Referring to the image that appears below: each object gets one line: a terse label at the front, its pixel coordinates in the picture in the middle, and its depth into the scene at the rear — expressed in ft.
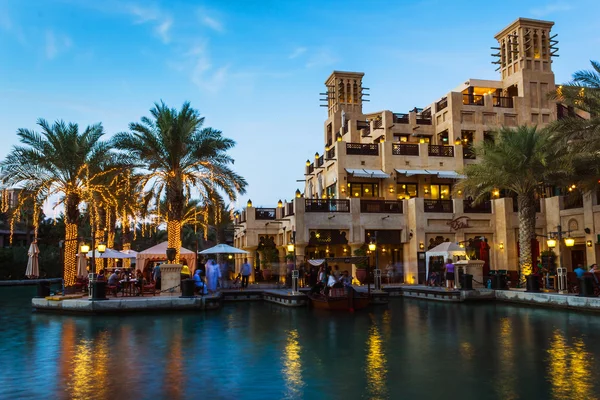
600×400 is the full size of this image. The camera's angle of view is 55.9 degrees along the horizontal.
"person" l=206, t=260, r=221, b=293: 89.56
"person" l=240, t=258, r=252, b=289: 99.08
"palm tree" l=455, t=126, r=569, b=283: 86.69
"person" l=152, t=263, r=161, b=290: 88.97
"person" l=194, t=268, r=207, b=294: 80.79
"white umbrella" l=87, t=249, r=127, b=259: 97.08
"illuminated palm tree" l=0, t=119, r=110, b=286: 83.87
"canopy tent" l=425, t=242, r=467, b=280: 95.81
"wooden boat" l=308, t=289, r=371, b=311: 73.31
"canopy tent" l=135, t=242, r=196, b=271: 97.50
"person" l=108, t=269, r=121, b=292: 81.72
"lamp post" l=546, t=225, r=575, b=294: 77.71
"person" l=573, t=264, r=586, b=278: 74.95
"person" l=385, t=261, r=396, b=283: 113.27
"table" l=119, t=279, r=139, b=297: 81.61
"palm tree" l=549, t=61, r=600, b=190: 73.00
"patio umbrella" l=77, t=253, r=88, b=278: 93.45
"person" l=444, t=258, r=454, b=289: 92.79
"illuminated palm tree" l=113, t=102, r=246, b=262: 87.30
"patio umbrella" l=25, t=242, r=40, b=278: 89.66
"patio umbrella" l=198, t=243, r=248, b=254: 97.65
